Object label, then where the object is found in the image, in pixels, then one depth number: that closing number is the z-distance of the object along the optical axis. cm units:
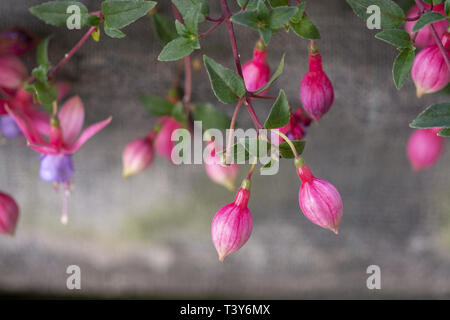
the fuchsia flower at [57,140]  55
